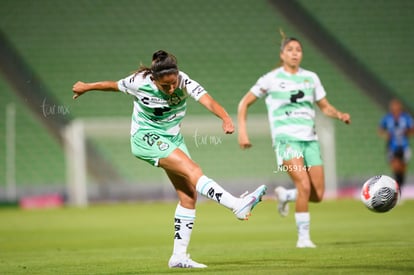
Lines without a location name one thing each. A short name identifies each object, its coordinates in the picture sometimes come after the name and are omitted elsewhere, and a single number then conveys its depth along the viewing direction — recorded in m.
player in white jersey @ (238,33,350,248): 20.80
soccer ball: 18.69
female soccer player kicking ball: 15.86
